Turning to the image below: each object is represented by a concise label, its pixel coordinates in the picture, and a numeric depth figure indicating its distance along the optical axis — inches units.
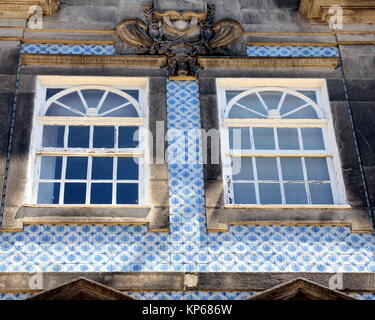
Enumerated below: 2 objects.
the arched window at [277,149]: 363.3
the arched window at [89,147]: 358.0
